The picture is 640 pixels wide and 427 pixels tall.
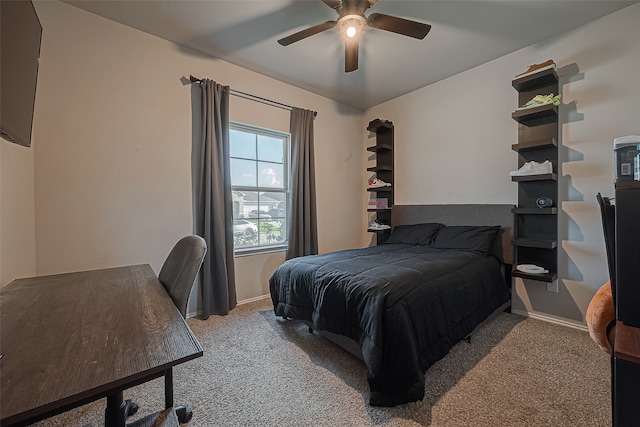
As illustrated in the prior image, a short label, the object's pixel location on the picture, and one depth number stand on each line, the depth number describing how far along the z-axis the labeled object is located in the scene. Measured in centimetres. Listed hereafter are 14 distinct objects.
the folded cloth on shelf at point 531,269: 244
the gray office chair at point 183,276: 133
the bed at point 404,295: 147
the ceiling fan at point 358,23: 185
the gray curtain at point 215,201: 270
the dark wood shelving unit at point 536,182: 243
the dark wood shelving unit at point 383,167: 384
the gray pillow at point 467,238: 266
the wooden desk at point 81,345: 60
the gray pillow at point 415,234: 317
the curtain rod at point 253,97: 270
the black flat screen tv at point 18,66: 90
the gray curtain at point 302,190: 338
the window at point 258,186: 313
